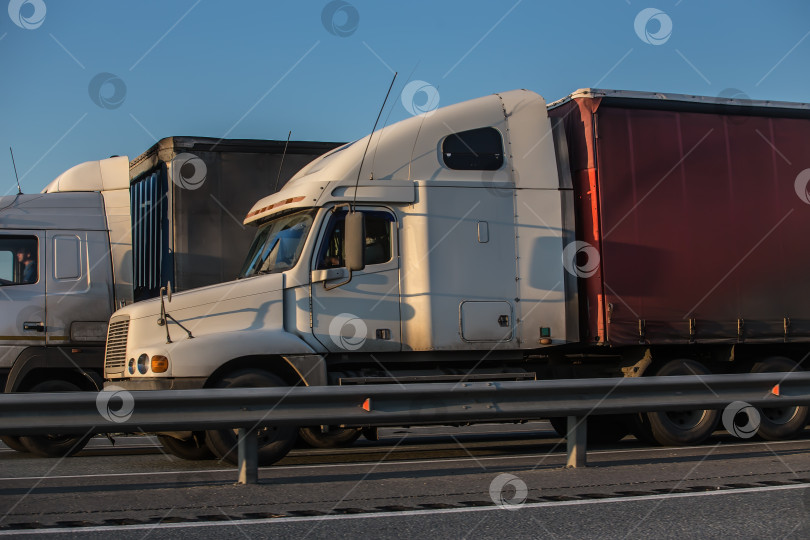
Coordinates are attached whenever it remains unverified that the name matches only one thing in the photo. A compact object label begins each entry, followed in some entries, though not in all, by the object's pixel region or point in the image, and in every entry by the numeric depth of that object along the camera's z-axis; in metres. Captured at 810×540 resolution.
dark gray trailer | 11.69
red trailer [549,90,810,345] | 9.97
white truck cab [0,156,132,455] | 10.76
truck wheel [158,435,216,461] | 9.44
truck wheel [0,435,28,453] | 10.74
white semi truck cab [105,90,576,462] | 8.98
